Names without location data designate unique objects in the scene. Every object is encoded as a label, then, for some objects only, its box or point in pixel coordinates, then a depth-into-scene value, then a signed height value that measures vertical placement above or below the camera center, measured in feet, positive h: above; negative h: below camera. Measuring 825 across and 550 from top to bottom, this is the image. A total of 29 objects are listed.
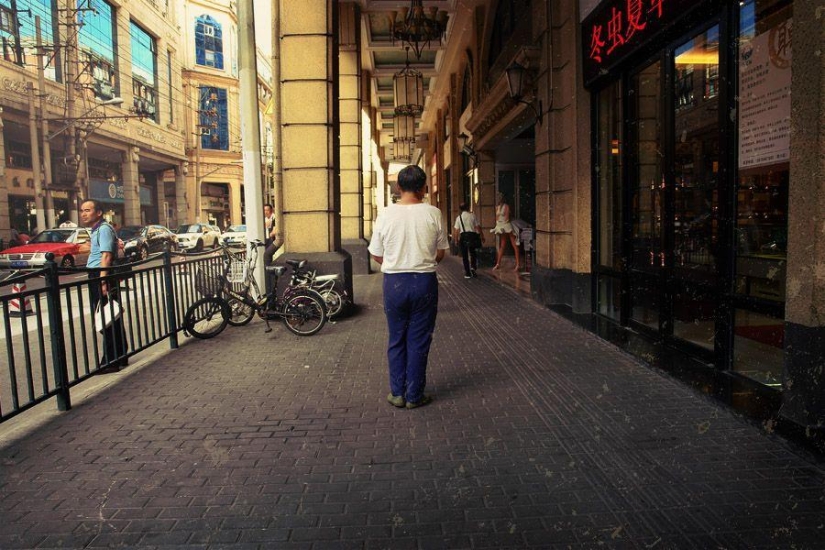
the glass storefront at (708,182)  14.62 +1.13
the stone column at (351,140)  50.11 +8.26
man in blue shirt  18.33 -1.21
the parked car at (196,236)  108.58 -0.73
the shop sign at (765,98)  14.06 +3.14
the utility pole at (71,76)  91.61 +27.31
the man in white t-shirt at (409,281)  14.34 -1.39
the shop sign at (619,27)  17.84 +7.03
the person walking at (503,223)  44.35 +0.11
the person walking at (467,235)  43.45 -0.75
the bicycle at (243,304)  24.00 -3.23
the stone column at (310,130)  27.89 +5.04
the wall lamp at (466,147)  58.44 +8.54
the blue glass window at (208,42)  169.37 +58.66
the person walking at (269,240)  29.92 -0.54
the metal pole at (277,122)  31.40 +6.17
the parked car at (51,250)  57.62 -1.38
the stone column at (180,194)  155.33 +11.04
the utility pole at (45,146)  84.94 +13.90
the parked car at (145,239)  82.92 -0.72
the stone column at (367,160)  69.62 +8.92
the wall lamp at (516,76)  30.22 +8.05
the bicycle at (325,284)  26.00 -2.62
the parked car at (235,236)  113.80 -0.92
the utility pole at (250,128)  29.71 +5.69
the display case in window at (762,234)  14.52 -0.46
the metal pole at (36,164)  83.66 +11.08
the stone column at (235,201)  182.29 +10.11
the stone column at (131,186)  122.11 +10.85
